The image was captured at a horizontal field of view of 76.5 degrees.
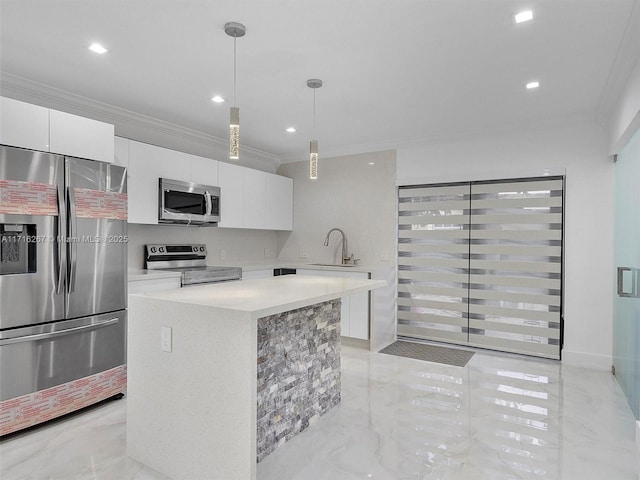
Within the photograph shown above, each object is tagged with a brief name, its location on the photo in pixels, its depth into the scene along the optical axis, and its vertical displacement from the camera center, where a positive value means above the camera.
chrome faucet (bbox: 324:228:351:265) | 5.40 -0.09
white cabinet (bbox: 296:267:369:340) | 4.68 -0.83
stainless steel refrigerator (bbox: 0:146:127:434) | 2.57 -0.24
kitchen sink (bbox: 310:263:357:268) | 5.22 -0.32
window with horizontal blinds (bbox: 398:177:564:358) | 4.27 -0.24
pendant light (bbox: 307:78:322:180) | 2.96 +0.66
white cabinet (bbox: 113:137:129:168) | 3.64 +0.78
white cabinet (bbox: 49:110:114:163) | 2.81 +0.73
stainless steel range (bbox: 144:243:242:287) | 4.04 -0.28
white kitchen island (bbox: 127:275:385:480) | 1.90 -0.72
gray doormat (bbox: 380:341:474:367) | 4.24 -1.23
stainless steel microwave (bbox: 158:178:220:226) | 4.04 +0.38
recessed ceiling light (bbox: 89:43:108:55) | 2.61 +1.24
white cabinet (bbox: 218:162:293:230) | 4.83 +0.53
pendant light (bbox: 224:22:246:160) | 2.34 +0.71
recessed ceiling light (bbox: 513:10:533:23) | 2.21 +1.25
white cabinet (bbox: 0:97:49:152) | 2.55 +0.73
